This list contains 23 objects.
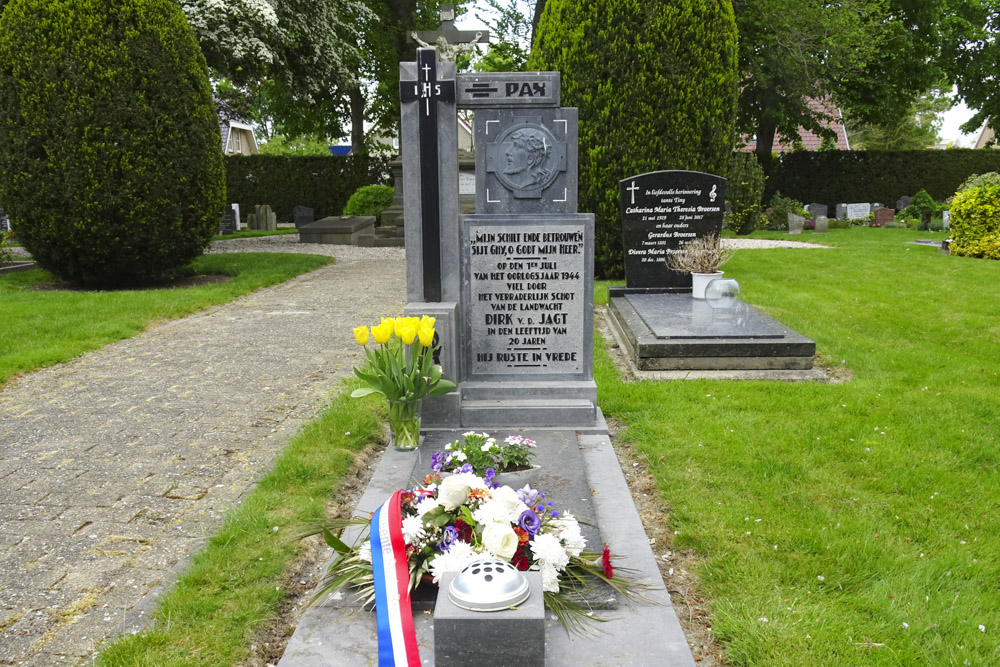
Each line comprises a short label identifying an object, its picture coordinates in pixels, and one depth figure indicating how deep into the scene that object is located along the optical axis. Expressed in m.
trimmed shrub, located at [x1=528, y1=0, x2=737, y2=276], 10.78
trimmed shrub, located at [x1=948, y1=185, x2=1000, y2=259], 13.81
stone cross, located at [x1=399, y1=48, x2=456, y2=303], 4.95
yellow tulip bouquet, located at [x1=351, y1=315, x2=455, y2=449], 4.46
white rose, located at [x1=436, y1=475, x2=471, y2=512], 3.09
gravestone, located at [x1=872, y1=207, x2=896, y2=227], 24.55
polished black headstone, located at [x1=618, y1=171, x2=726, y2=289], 9.27
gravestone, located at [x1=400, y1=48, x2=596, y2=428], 5.03
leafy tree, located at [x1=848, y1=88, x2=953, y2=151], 44.22
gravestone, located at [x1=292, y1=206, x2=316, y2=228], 25.73
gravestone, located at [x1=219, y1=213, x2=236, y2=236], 24.14
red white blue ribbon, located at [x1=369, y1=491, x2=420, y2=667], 2.60
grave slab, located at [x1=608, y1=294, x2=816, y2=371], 6.57
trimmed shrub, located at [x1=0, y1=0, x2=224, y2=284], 9.95
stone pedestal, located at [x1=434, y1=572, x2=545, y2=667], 2.40
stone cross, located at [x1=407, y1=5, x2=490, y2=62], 14.90
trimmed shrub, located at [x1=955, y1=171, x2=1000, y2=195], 18.66
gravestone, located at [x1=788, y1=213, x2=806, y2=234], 21.88
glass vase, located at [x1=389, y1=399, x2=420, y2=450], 4.66
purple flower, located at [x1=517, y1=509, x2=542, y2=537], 3.01
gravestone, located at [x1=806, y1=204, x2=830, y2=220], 26.33
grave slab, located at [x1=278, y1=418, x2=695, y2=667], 2.63
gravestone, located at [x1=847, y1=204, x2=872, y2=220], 25.61
